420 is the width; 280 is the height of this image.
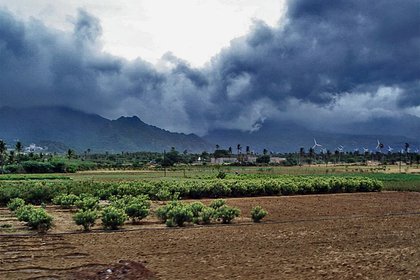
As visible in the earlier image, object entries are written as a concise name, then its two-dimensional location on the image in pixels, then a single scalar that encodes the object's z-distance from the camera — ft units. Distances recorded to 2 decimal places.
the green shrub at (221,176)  245.51
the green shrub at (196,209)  93.81
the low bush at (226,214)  91.25
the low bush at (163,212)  91.61
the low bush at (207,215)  89.81
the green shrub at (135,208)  91.30
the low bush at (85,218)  80.02
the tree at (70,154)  556.59
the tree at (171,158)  504.02
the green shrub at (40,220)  79.36
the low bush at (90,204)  100.73
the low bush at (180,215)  86.55
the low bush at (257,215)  94.07
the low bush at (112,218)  81.61
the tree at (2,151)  396.55
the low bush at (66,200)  119.24
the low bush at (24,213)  82.83
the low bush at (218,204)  100.73
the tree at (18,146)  457.31
